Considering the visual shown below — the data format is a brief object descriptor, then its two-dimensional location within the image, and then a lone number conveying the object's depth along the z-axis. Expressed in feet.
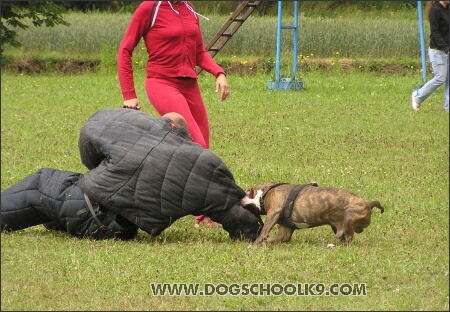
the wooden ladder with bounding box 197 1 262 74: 111.15
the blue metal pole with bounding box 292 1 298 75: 106.10
